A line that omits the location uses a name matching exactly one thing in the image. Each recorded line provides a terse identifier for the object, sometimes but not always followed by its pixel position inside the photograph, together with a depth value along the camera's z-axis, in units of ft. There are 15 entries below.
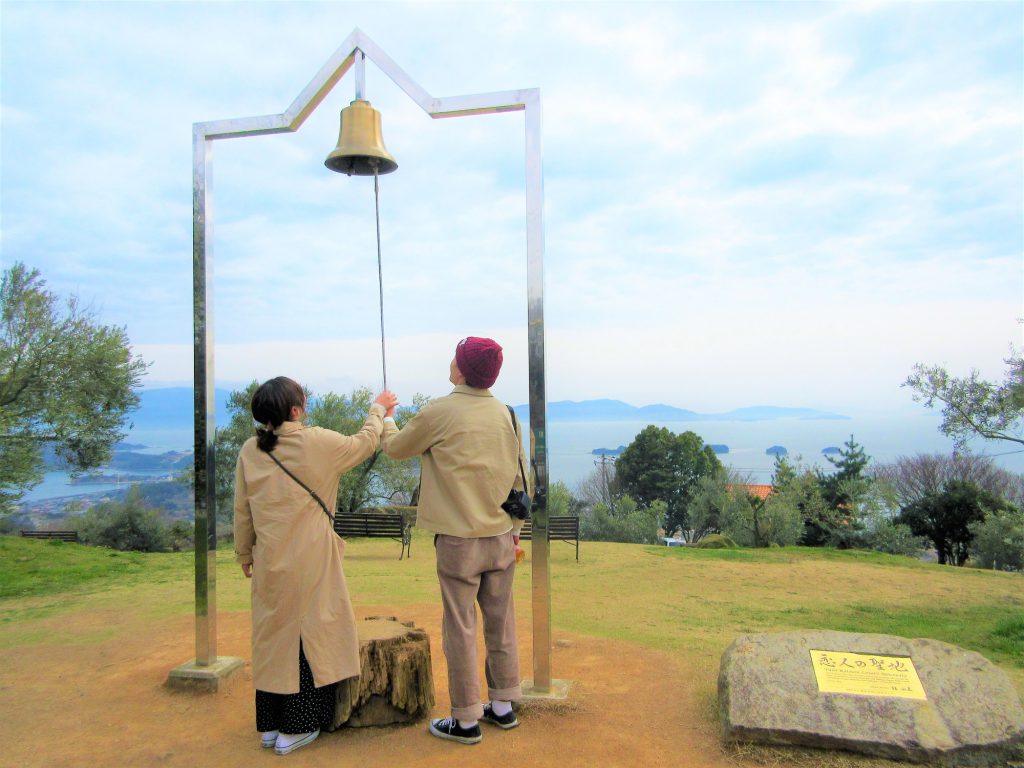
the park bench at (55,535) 49.42
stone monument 10.83
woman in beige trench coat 11.25
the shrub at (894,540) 51.19
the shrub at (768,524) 53.62
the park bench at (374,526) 36.42
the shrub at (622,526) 70.90
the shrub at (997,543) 34.79
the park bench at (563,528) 35.91
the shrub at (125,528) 57.93
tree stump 12.12
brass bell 13.51
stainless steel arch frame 13.19
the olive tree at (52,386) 38.22
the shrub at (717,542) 45.39
